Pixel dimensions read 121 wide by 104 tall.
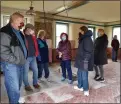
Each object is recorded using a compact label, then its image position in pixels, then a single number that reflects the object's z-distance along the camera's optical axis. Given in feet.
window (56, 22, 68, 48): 15.94
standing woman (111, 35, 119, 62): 15.77
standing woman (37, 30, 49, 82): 7.20
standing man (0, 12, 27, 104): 3.78
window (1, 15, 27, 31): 11.56
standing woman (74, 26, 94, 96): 5.73
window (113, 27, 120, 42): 18.95
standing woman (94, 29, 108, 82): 7.66
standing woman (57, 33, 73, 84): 7.38
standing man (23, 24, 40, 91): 6.07
